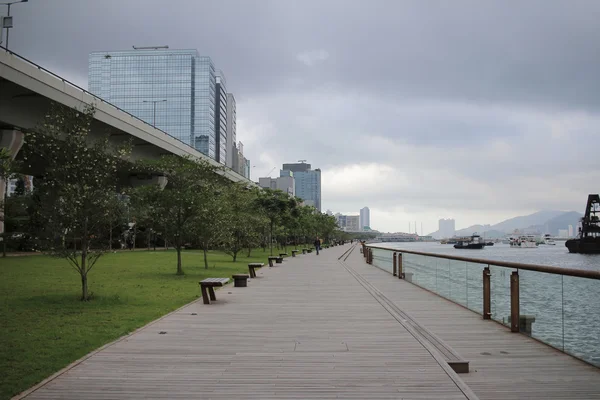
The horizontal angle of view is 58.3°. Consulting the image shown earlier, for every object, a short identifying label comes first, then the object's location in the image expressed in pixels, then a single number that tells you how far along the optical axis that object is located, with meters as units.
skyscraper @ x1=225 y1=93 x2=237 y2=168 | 159.21
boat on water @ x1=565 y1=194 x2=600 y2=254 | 93.38
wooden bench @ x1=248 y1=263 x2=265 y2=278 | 20.05
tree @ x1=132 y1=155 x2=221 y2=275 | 21.64
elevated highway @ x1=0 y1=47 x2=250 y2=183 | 22.14
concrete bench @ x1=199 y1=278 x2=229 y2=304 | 11.84
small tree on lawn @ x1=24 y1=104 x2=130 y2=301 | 12.76
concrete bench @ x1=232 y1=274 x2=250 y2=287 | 16.11
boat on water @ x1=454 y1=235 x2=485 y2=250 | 139.62
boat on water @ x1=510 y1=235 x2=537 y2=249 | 152.62
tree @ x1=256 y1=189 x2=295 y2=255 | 48.25
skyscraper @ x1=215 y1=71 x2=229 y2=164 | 141.12
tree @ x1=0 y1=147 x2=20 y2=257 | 8.62
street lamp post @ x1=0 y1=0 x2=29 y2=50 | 27.80
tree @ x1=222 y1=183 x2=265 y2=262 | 31.98
